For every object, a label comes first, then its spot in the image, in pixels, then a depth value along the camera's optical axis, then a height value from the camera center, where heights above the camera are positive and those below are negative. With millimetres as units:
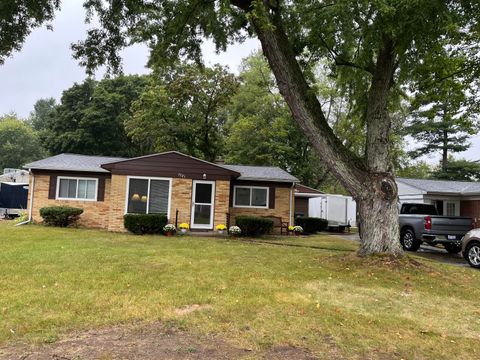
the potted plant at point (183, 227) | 15039 -946
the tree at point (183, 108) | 25592 +6586
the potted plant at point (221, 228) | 15391 -937
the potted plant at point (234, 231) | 14961 -1000
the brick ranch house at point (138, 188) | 15352 +521
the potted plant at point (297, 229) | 17609 -955
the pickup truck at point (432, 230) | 12883 -521
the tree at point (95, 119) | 33938 +7253
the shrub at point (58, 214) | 15430 -677
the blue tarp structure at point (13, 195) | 24250 -22
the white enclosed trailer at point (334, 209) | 23297 +31
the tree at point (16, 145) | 63094 +8411
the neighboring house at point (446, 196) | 19328 +998
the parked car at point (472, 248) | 10409 -870
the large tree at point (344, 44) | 7836 +3994
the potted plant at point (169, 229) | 14432 -1009
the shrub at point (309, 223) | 20672 -793
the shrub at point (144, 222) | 14430 -808
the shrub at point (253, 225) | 15414 -748
